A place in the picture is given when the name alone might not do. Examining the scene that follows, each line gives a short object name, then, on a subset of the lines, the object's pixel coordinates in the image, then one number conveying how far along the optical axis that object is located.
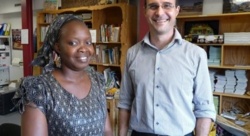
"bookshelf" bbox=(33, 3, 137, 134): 3.58
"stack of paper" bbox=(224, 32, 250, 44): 2.88
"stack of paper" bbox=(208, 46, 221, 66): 3.14
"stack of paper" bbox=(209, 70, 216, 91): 3.18
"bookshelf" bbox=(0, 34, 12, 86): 5.76
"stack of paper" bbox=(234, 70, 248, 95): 3.01
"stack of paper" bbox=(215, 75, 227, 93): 3.11
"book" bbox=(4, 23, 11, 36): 6.64
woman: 0.97
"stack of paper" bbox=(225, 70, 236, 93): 3.06
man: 1.32
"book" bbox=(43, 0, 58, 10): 4.60
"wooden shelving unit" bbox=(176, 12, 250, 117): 3.04
